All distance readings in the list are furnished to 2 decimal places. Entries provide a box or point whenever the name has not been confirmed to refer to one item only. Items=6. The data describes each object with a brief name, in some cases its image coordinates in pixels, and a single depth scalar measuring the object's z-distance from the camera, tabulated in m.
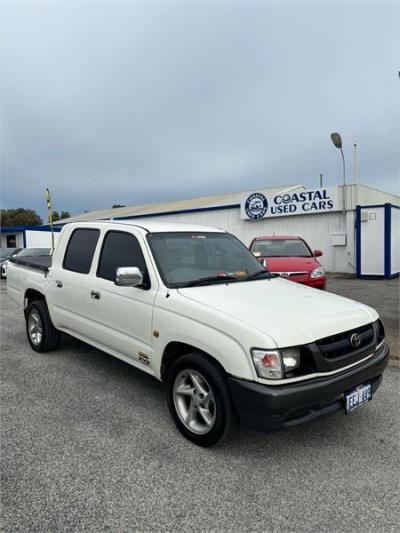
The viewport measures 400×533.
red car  8.24
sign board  16.67
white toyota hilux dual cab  2.69
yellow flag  16.16
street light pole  14.90
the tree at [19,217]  69.62
